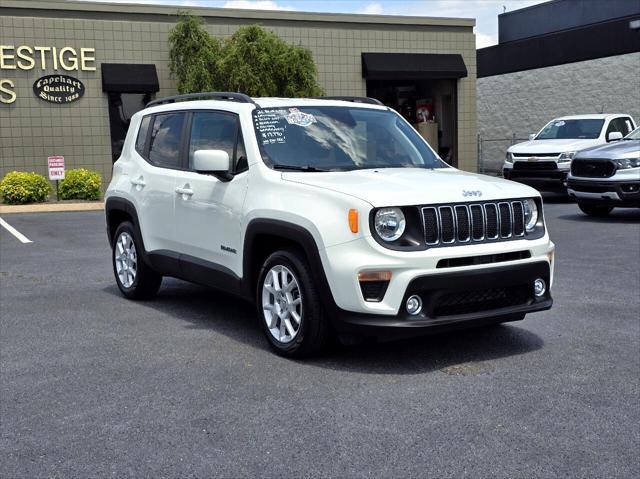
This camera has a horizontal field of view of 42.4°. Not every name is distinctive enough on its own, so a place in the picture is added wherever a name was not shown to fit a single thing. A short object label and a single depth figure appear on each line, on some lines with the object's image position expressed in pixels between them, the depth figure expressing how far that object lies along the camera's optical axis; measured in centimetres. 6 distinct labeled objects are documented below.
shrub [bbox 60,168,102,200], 2108
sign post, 2057
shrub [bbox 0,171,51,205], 2052
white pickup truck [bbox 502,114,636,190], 1809
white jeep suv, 529
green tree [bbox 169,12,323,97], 2245
